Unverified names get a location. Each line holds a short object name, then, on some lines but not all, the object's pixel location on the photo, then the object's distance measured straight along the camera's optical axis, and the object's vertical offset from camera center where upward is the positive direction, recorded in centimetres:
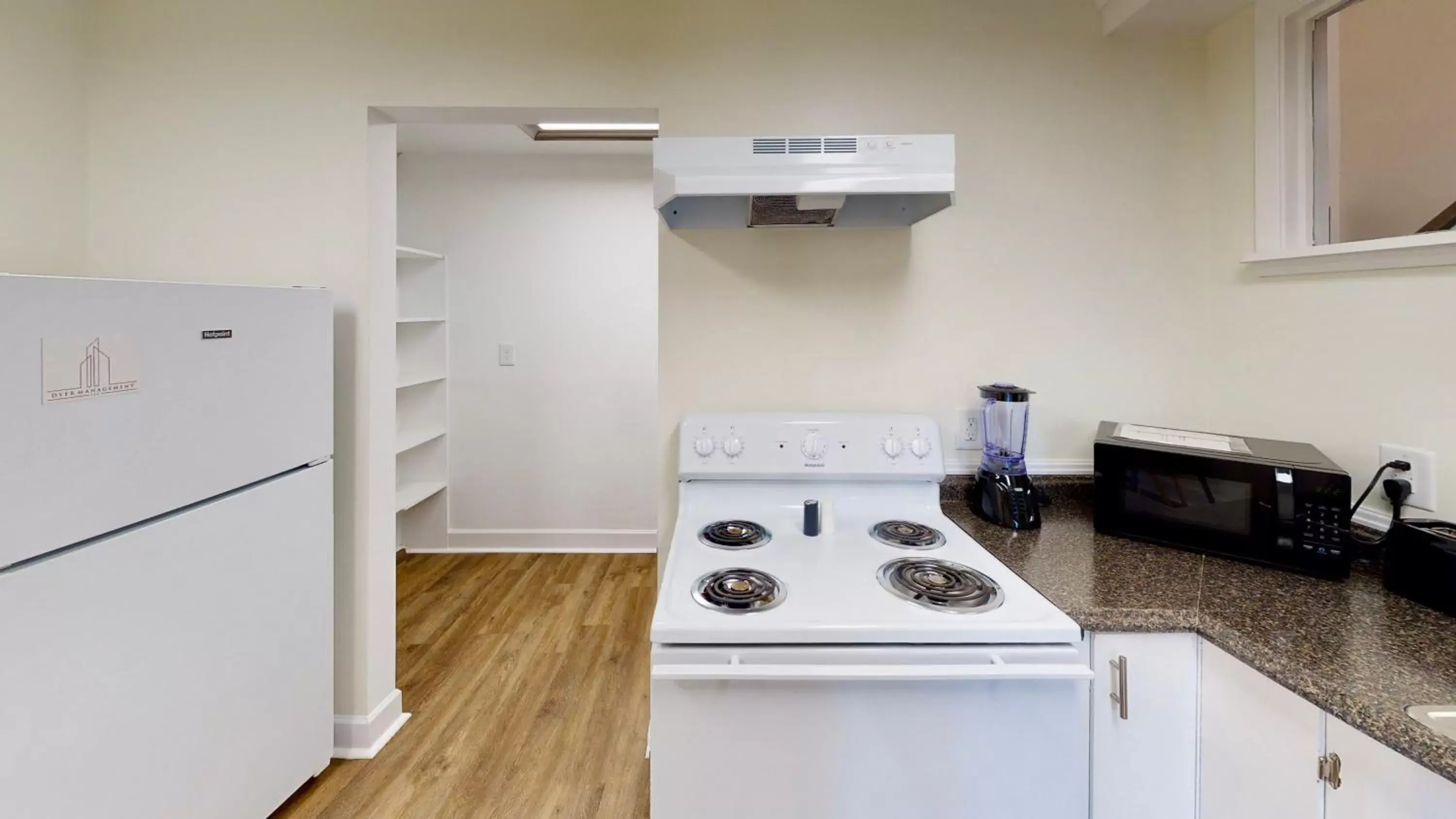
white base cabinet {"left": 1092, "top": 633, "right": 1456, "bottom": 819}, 87 -55
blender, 155 -17
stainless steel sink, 73 -39
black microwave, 118 -20
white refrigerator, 107 -31
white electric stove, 102 -53
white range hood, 130 +52
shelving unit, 341 +4
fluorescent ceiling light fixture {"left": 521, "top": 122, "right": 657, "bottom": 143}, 295 +137
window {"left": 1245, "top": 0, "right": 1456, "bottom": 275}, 120 +61
